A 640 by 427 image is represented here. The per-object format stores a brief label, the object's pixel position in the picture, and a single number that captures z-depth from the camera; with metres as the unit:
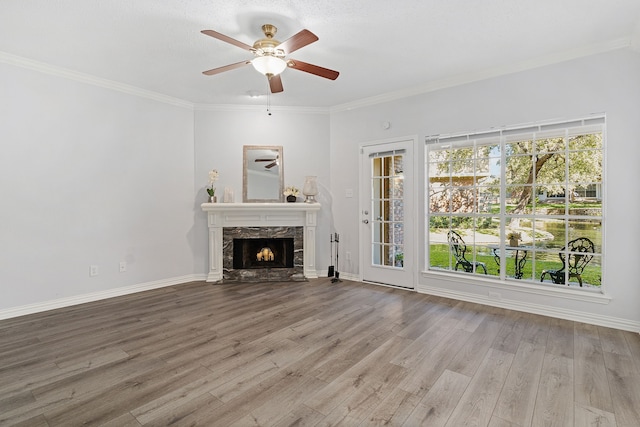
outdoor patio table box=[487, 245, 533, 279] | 3.62
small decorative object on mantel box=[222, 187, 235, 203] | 4.86
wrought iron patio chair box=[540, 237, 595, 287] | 3.37
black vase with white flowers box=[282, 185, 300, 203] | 4.91
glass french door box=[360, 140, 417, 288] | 4.38
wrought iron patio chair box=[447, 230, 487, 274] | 4.17
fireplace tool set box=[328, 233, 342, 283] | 4.96
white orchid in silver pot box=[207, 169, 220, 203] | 4.76
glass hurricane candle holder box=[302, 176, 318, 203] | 4.94
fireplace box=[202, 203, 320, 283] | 4.82
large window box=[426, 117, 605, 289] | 3.38
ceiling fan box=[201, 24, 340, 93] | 2.73
